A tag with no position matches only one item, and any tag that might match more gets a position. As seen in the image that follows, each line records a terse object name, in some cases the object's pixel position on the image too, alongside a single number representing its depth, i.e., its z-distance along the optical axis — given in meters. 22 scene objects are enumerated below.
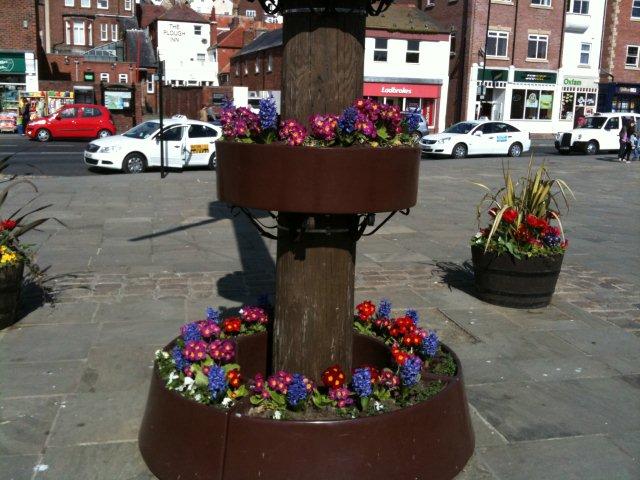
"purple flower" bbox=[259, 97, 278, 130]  3.12
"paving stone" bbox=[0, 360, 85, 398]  4.27
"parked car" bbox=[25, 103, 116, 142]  29.91
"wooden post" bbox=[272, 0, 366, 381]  3.18
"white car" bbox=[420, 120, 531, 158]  25.55
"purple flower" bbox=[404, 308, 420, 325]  4.07
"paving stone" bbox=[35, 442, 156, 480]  3.29
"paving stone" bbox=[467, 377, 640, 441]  3.88
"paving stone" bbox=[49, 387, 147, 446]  3.68
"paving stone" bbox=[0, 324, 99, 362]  4.85
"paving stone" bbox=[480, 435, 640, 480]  3.37
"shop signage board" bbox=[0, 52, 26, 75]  37.28
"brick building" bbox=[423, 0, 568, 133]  43.81
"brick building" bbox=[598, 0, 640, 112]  47.41
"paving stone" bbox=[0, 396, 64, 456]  3.56
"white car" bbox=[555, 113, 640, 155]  29.38
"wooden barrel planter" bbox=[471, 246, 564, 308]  6.12
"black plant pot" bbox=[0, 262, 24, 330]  5.26
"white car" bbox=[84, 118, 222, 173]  18.12
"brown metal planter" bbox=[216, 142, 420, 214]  2.99
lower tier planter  2.96
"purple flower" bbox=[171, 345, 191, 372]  3.43
